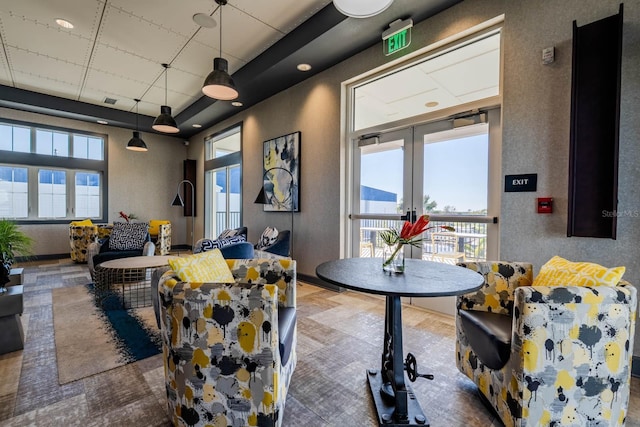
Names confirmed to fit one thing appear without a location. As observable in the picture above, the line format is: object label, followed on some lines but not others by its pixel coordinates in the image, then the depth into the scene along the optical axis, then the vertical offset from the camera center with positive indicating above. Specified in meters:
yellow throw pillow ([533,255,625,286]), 1.40 -0.33
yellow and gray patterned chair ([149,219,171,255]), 6.07 -0.59
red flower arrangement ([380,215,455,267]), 1.73 -0.16
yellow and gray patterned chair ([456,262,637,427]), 1.29 -0.66
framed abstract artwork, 4.87 +0.63
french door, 3.02 +0.27
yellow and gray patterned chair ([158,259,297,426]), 1.36 -0.68
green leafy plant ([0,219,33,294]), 2.47 -0.36
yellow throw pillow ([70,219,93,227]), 6.05 -0.33
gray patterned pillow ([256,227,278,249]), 4.77 -0.48
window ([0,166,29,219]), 6.23 +0.31
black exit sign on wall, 2.55 +0.25
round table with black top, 1.46 -0.39
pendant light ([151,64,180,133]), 4.64 +1.35
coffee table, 3.50 -0.88
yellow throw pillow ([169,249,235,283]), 1.60 -0.35
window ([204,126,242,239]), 6.71 +0.66
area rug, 2.23 -1.18
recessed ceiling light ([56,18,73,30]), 3.65 +2.32
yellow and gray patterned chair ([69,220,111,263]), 6.02 -0.61
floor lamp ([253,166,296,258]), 4.86 +0.19
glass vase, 1.82 -0.33
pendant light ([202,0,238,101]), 3.09 +1.32
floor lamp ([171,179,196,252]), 8.11 -0.17
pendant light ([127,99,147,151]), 6.03 +1.31
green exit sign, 3.16 +1.95
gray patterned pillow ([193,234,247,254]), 3.58 -0.43
